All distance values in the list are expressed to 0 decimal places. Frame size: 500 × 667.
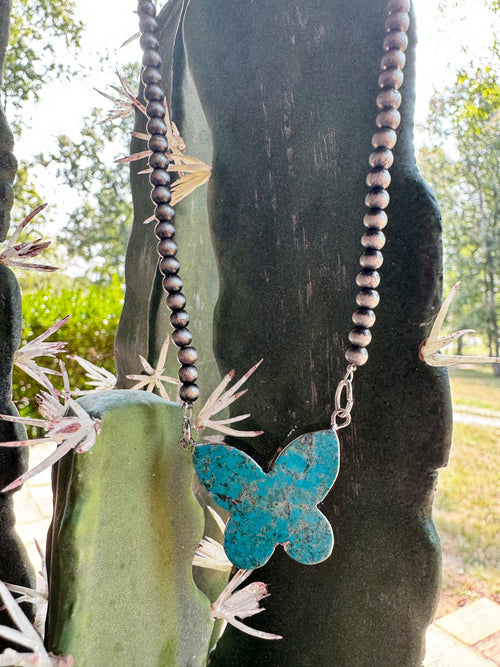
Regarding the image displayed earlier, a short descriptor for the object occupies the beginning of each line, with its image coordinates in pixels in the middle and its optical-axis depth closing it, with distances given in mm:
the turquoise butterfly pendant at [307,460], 116
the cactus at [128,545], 101
